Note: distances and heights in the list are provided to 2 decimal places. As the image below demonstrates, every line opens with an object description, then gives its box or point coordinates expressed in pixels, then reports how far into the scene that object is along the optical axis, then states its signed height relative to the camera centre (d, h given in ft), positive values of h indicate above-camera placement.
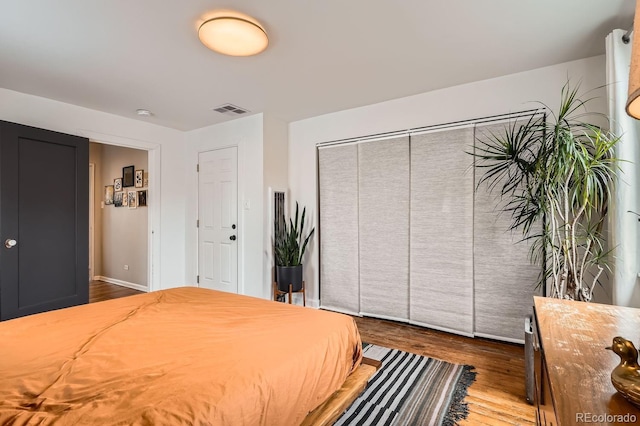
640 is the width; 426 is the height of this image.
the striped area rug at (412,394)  5.95 -3.94
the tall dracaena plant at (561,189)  6.72 +0.53
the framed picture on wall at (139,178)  16.01 +1.67
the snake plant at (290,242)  12.17 -1.27
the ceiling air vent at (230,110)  11.69 +3.91
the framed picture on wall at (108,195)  17.81 +0.91
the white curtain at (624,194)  6.48 +0.36
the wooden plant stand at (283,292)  11.84 -3.22
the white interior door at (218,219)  13.50 -0.40
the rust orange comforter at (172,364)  3.08 -1.91
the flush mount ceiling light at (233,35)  6.35 +3.73
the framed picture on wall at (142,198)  15.97 +0.64
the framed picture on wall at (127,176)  16.55 +1.84
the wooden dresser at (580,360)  2.05 -1.30
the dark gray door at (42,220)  9.44 -0.31
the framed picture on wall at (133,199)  16.30 +0.62
